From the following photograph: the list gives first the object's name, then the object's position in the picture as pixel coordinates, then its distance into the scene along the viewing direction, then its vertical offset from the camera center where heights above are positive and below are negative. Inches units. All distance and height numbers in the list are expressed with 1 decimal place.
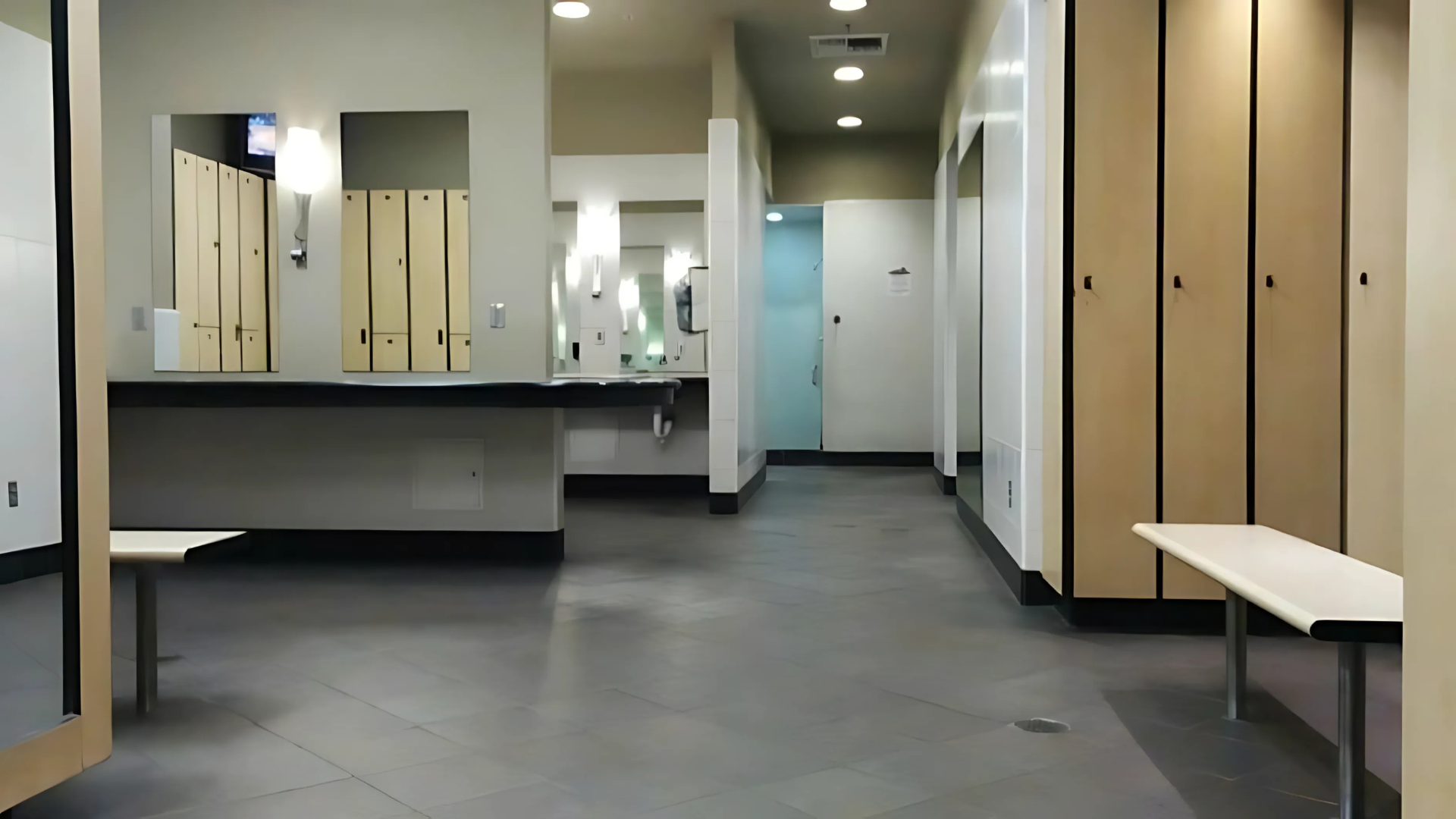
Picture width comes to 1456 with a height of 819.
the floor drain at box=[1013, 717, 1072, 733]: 124.1 -41.3
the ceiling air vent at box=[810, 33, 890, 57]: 308.7 +90.7
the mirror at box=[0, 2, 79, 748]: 89.9 +2.0
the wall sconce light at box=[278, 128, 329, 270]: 234.5 +43.7
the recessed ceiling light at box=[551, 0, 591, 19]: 281.7 +92.6
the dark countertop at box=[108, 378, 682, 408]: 209.2 -5.1
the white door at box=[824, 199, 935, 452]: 443.5 +19.4
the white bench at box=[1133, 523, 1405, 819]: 83.2 -20.2
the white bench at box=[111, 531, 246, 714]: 126.3 -27.3
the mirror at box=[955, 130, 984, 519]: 273.3 +9.8
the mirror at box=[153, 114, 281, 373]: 235.8 +26.9
